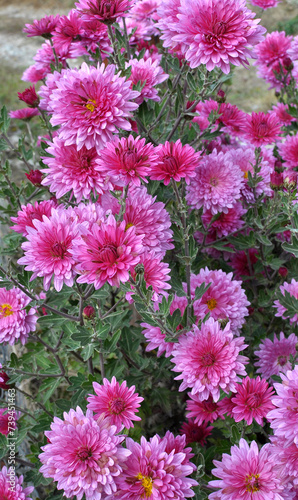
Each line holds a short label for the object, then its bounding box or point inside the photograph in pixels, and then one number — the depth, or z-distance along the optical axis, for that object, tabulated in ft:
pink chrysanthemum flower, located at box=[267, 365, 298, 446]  1.96
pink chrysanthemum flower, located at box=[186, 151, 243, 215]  2.49
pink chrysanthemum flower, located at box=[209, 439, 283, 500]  1.99
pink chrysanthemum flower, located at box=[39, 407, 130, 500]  1.93
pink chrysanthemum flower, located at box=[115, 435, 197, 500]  1.96
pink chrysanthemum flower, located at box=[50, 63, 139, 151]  2.09
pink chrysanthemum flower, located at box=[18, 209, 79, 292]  2.02
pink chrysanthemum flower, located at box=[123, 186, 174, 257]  2.13
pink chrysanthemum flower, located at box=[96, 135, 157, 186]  2.02
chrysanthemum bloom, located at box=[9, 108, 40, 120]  2.86
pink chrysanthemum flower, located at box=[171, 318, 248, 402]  2.11
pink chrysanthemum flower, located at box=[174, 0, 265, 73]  2.15
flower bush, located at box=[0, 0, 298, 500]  1.98
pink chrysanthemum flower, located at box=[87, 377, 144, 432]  2.02
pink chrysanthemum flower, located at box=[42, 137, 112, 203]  2.11
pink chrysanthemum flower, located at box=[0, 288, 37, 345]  2.29
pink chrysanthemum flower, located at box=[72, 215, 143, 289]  1.94
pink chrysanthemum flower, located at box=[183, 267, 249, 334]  2.36
